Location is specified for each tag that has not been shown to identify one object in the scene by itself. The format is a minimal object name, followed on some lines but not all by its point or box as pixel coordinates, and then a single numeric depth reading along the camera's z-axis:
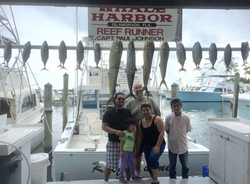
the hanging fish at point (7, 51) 2.32
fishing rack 2.40
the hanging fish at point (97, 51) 2.30
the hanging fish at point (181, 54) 2.40
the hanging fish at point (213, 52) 2.43
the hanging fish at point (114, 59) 2.15
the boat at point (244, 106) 11.10
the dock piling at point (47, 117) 6.21
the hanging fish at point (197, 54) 2.43
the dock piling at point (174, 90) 5.79
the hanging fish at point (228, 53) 2.43
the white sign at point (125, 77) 5.71
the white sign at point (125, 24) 2.57
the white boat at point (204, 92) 28.33
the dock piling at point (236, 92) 7.05
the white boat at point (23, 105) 6.31
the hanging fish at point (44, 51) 2.35
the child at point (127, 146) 2.49
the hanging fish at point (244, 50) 2.43
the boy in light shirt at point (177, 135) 2.79
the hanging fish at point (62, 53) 2.36
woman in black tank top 2.39
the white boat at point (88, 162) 3.60
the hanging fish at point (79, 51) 2.30
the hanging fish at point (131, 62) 2.18
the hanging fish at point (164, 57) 2.27
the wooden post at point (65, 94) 8.15
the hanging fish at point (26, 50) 2.31
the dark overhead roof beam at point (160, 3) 1.41
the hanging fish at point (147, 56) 2.19
